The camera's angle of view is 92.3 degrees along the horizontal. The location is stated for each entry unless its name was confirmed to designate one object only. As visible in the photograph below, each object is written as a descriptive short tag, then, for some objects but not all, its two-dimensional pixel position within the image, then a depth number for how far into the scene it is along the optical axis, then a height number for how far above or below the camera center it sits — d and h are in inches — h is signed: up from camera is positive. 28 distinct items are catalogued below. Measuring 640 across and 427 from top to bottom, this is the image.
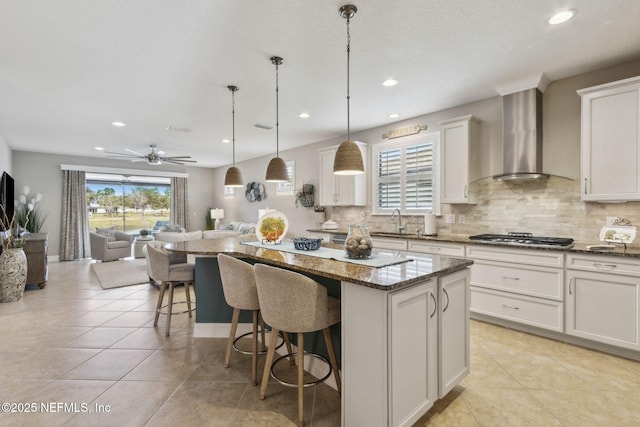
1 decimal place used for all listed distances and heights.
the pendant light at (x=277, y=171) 122.6 +15.9
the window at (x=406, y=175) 171.5 +21.0
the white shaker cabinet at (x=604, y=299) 99.6 -30.2
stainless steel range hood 129.7 +32.5
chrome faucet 184.7 -3.3
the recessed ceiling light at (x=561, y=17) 84.4 +54.6
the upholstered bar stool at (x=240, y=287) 87.8 -22.2
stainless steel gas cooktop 117.1 -12.0
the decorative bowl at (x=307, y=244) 103.3 -11.3
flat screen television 201.5 +11.2
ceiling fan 254.4 +45.9
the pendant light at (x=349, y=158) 93.6 +16.2
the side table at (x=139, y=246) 296.4 -34.4
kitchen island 60.6 -27.0
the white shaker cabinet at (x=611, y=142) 106.3 +25.0
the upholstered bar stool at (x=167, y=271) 122.9 -24.5
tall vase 167.5 -35.7
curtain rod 310.0 +43.5
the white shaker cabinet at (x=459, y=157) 148.1 +26.5
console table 193.5 -31.7
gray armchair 286.5 -34.1
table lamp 358.0 -4.1
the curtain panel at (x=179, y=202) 373.1 +10.3
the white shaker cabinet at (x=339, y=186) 202.5 +16.8
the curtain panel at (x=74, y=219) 304.8 -8.5
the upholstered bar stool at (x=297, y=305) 70.3 -22.3
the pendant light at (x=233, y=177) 140.3 +15.3
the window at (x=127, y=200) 335.6 +11.5
